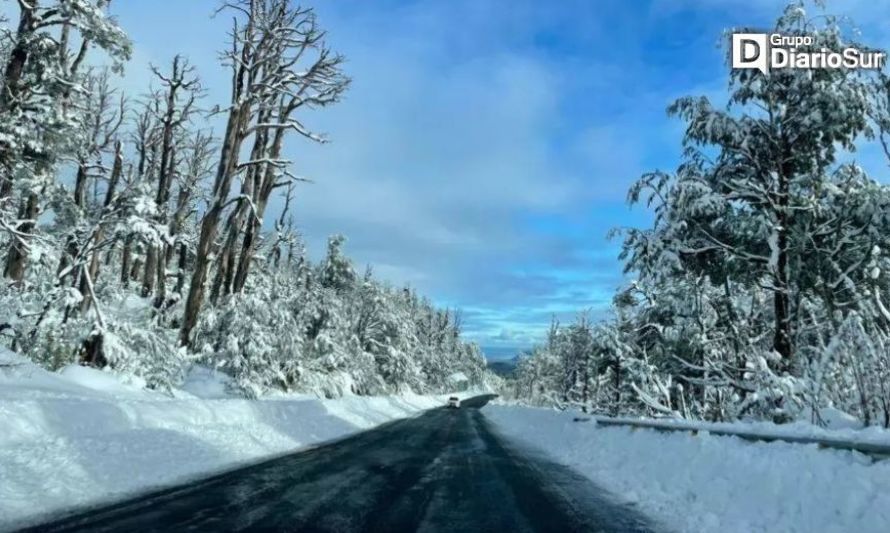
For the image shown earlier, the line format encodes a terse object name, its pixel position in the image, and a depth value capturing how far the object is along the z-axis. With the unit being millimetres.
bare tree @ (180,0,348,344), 18797
